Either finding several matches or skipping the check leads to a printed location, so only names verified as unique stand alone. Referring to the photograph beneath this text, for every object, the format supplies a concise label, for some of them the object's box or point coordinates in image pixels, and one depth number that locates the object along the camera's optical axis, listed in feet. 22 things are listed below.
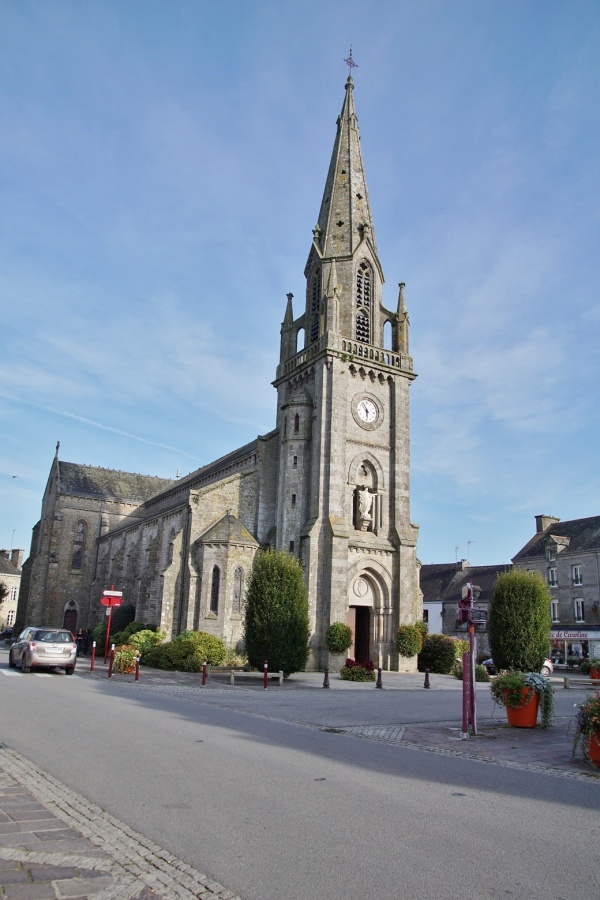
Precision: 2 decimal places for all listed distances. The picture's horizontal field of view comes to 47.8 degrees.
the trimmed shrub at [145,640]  101.96
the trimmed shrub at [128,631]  119.75
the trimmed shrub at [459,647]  111.04
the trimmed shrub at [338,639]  97.55
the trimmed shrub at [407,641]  106.01
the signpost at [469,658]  42.29
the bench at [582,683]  88.69
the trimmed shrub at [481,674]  93.41
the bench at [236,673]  77.95
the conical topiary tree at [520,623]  101.55
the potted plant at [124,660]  80.79
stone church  106.11
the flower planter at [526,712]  45.52
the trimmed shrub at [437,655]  109.40
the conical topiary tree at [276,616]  83.05
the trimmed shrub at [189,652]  91.71
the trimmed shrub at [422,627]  108.88
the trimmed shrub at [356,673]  87.76
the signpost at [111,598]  79.51
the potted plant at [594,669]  84.12
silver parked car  71.87
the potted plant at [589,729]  32.60
